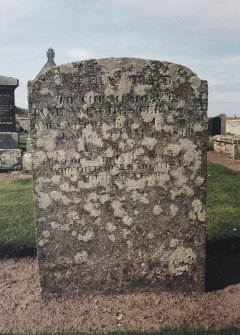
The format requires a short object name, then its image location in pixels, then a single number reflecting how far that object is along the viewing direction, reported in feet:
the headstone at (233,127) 71.20
